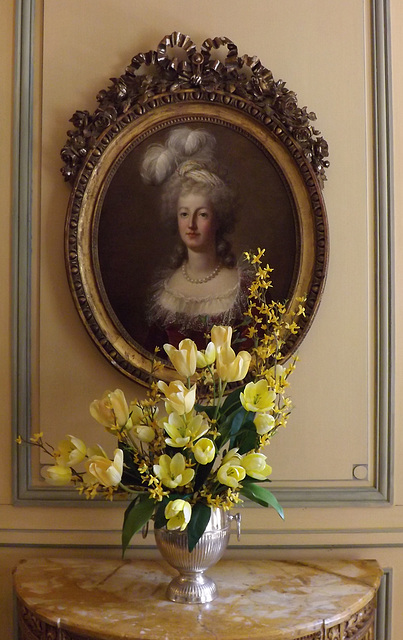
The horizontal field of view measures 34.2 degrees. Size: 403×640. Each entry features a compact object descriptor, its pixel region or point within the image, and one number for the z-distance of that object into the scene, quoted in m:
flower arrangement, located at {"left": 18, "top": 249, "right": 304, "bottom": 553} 1.44
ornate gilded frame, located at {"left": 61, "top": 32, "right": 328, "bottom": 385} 1.87
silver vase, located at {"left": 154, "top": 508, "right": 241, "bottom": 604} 1.53
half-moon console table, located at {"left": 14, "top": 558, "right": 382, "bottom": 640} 1.44
